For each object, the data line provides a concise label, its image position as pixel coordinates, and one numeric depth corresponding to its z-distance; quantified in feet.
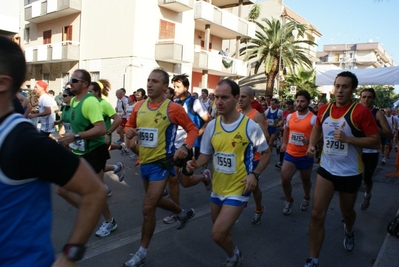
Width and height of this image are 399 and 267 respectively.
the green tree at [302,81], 106.22
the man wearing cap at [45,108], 23.65
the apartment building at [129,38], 71.51
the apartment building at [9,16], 45.68
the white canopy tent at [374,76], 34.27
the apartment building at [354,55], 304.09
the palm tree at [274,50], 97.81
